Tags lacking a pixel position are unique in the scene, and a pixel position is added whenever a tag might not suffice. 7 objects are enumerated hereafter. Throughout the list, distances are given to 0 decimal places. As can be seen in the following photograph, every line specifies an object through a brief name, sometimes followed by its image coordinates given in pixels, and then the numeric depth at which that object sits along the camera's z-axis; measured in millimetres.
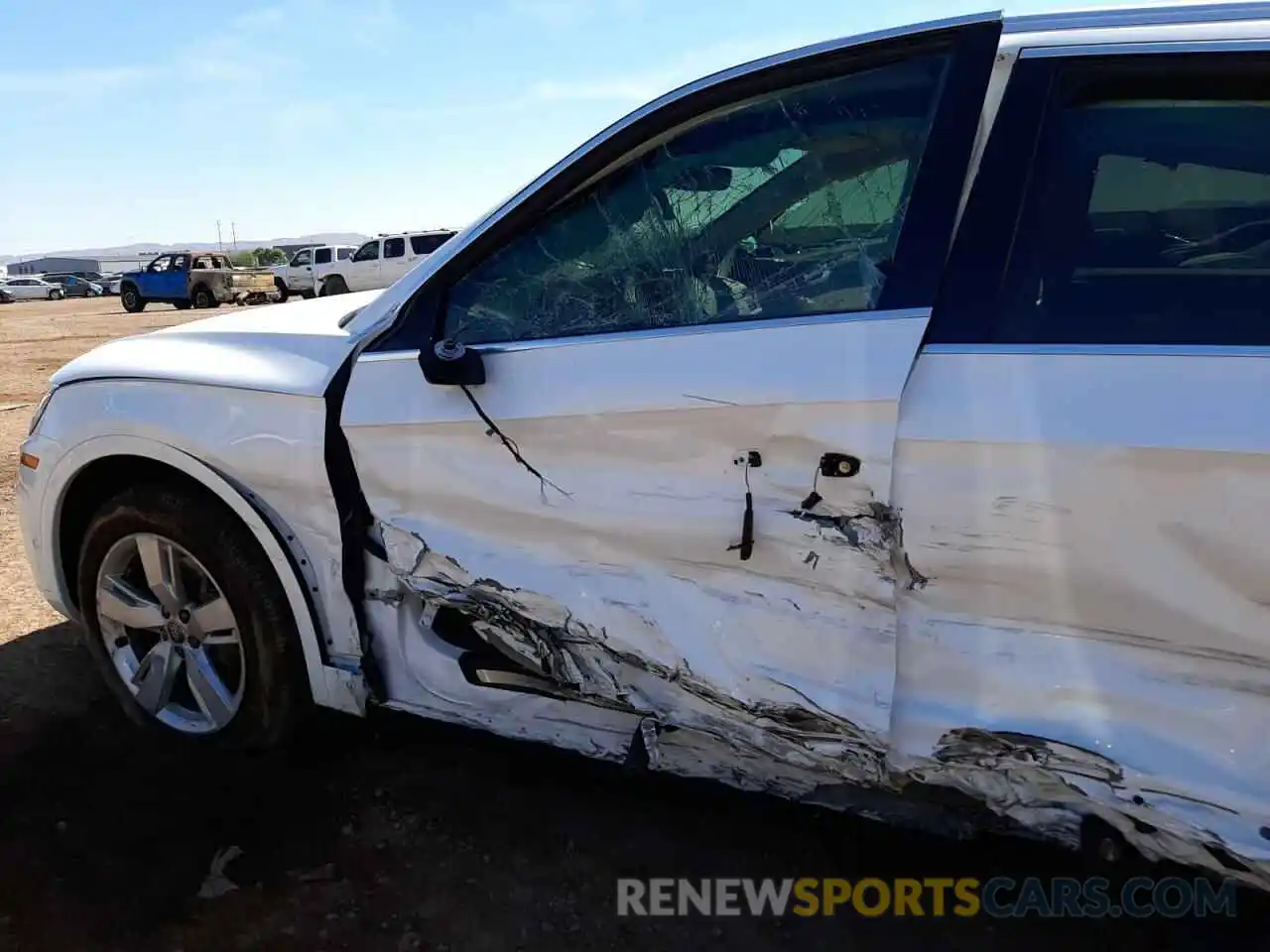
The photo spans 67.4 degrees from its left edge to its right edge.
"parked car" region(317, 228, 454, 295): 26359
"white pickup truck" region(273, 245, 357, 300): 30062
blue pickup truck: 30047
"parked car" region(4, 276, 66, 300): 44906
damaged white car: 1672
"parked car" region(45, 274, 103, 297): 46594
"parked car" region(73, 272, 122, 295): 49719
